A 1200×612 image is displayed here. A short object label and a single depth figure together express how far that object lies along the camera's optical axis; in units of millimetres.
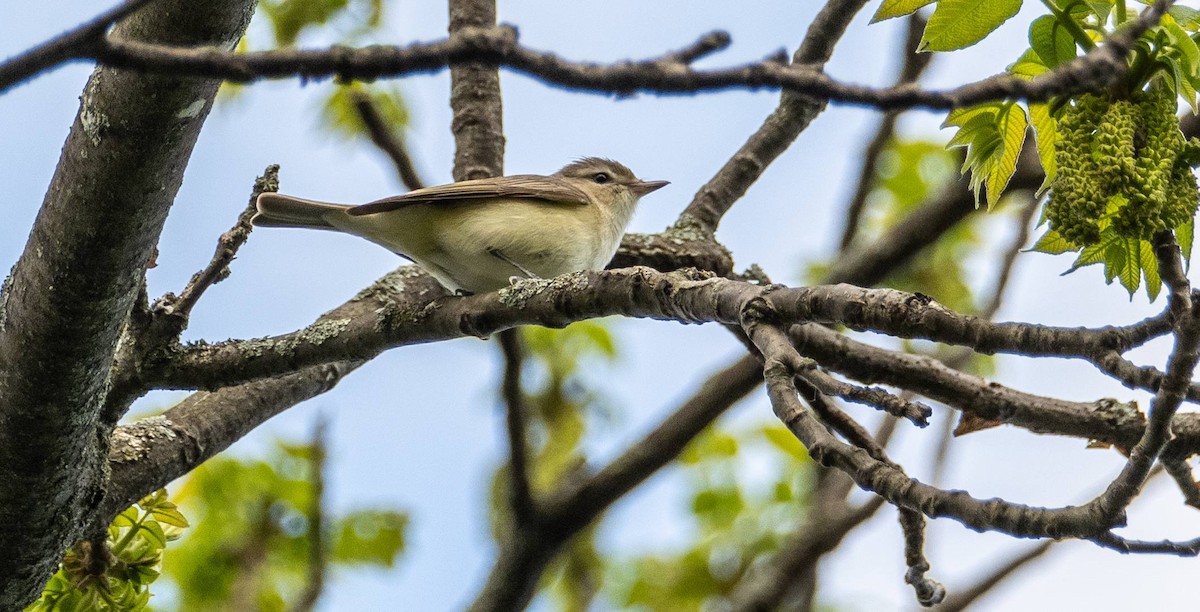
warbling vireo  9578
